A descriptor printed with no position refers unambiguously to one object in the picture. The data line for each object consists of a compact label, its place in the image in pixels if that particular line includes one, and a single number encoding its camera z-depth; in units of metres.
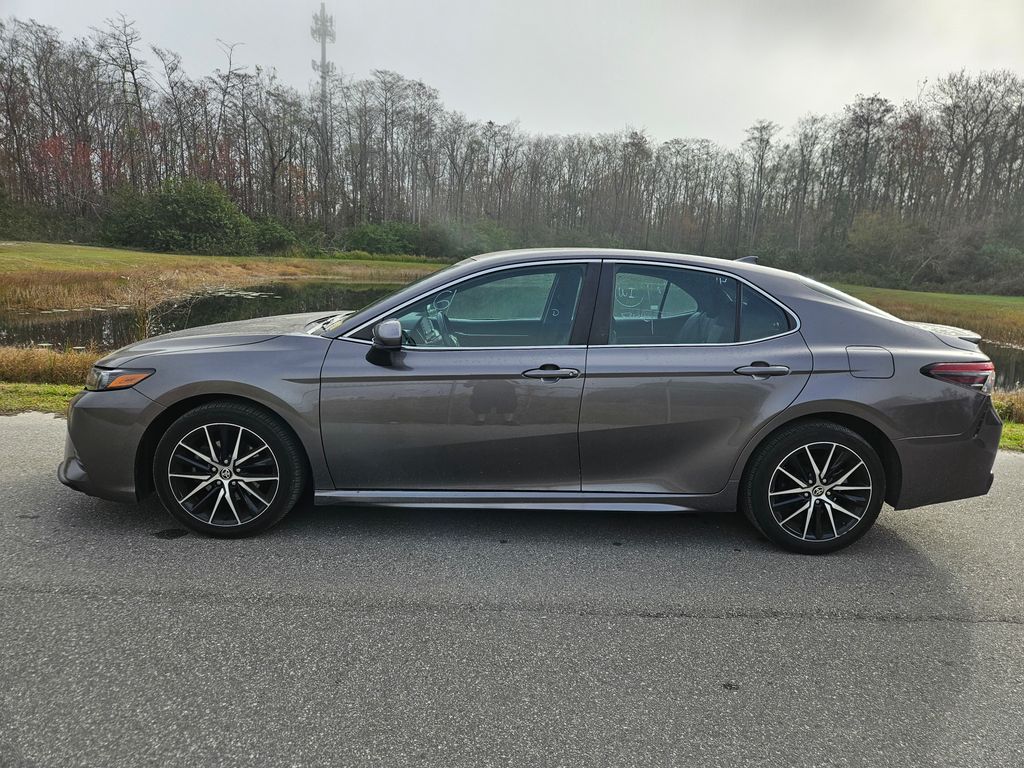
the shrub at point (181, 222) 48.53
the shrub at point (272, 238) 55.34
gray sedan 3.51
